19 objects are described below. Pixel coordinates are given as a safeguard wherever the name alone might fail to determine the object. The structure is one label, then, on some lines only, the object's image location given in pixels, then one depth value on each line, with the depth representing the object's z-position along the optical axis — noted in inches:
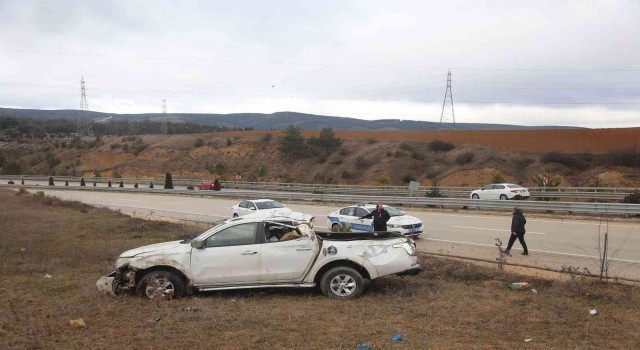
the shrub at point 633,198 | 1039.6
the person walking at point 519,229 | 569.0
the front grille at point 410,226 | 710.5
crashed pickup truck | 343.9
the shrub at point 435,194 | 1365.8
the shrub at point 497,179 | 1748.3
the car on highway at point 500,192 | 1311.5
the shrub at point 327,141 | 3107.8
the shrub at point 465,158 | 2374.5
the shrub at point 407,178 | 2330.2
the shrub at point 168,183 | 2241.6
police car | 712.4
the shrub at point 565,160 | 2039.2
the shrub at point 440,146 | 2674.7
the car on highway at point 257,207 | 951.6
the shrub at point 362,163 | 2679.6
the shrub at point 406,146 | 2750.5
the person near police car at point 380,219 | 598.5
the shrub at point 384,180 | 2057.1
